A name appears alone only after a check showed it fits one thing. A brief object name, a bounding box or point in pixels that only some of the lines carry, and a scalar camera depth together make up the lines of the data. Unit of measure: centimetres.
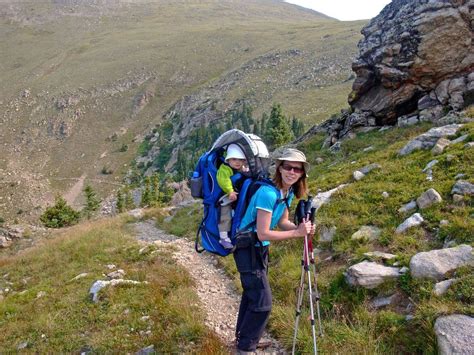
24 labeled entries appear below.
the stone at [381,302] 612
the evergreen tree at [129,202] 5178
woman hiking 461
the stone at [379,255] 702
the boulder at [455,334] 456
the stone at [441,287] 558
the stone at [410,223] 779
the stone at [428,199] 830
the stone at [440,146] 1120
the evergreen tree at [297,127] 5710
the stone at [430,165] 1034
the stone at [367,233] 811
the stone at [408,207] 857
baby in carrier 504
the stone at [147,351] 645
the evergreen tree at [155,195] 4713
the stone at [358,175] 1192
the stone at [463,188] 814
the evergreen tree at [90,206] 4899
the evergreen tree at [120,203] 4856
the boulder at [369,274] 644
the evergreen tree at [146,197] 4584
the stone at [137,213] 1992
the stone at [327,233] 895
